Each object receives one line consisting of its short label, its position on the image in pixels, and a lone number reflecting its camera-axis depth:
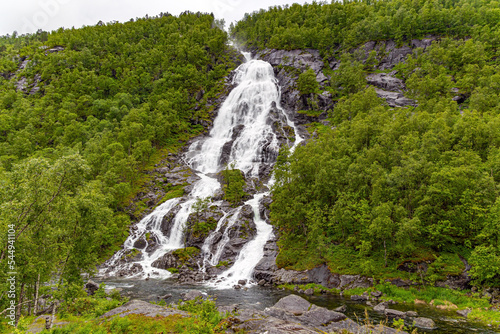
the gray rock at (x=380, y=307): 27.23
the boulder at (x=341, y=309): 27.22
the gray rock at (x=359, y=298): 31.39
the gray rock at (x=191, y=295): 29.52
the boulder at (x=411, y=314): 25.54
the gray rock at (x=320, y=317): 19.89
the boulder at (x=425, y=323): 23.06
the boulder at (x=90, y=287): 32.27
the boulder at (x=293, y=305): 23.15
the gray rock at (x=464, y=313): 25.82
